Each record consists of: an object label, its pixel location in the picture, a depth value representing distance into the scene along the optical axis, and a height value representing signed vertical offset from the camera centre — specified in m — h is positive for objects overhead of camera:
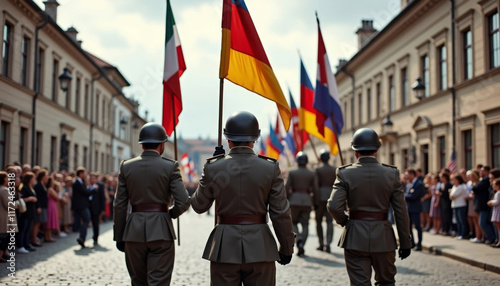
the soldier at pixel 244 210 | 4.71 -0.29
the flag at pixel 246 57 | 6.84 +1.48
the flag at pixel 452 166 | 19.59 +0.42
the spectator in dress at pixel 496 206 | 12.37 -0.59
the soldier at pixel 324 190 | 11.90 -0.28
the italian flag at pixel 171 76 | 8.04 +1.40
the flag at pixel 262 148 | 34.72 +1.78
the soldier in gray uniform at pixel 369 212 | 5.63 -0.36
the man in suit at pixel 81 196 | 13.54 -0.56
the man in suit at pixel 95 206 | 13.76 -0.79
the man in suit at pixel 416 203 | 12.93 -0.59
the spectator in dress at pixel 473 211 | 13.91 -0.80
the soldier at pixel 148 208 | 5.52 -0.34
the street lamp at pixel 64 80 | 20.58 +3.36
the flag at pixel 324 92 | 12.69 +1.92
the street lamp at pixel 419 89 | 21.53 +3.37
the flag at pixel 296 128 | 20.27 +1.76
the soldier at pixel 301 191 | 11.58 -0.31
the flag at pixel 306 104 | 16.17 +2.05
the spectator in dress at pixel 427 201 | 17.11 -0.71
